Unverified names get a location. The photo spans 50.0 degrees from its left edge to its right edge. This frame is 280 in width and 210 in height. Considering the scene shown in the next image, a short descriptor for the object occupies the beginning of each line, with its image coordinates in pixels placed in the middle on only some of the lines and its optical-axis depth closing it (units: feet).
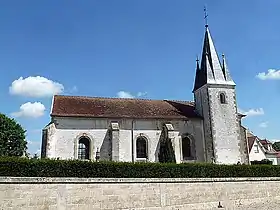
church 90.17
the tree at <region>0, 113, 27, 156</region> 116.57
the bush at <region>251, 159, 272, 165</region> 109.03
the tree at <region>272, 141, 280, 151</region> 273.99
